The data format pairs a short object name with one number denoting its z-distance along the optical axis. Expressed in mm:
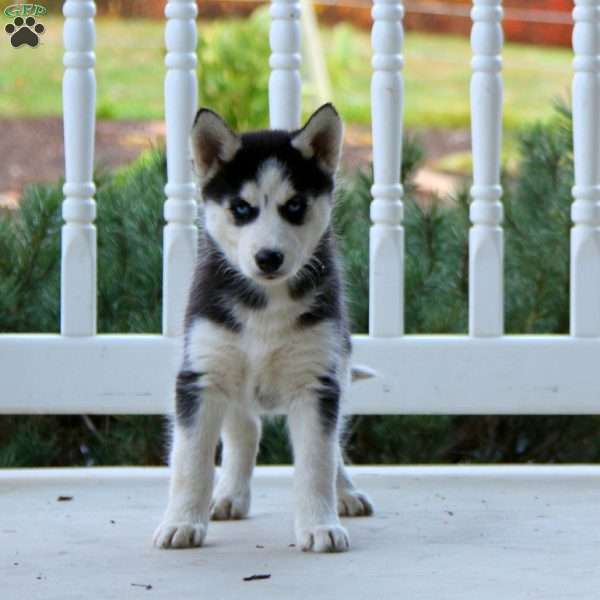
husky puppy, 4886
